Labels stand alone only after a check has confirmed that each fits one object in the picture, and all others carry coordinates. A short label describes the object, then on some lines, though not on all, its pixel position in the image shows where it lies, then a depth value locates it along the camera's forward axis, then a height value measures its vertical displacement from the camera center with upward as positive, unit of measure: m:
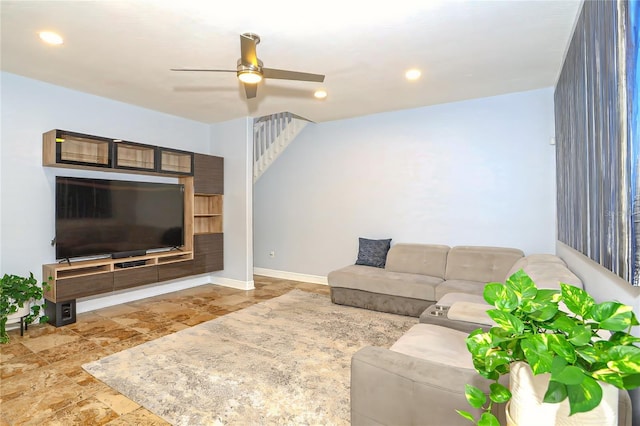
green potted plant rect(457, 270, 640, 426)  0.67 -0.30
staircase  6.00 +1.42
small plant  3.18 -0.86
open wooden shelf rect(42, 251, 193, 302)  3.56 -0.73
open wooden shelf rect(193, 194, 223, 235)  5.45 +0.00
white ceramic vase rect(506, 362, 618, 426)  0.72 -0.46
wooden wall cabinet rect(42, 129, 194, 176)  3.66 +0.74
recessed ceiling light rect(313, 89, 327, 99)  4.04 +1.50
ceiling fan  2.39 +1.13
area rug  2.09 -1.27
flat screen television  3.79 -0.05
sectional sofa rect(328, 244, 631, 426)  1.32 -0.80
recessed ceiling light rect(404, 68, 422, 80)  3.40 +1.47
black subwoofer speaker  3.58 -1.11
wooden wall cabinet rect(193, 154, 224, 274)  5.10 -0.02
